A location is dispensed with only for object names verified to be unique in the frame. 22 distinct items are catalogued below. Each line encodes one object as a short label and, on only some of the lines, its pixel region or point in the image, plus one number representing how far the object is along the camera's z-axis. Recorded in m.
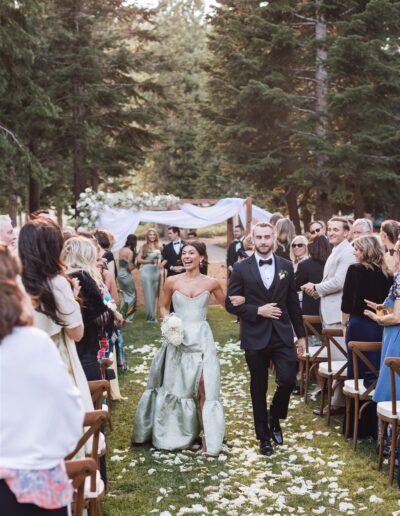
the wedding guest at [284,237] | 9.94
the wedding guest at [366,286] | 6.35
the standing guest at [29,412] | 2.31
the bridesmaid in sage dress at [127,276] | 14.27
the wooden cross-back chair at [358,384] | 6.02
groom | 6.27
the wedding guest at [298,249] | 8.99
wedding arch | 15.34
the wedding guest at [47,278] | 3.85
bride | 6.52
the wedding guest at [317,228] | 9.28
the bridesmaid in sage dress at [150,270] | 14.94
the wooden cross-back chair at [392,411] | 5.12
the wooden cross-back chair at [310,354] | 7.79
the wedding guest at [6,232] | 5.76
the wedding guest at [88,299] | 5.16
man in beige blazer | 7.48
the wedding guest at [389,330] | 5.40
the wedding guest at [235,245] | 14.93
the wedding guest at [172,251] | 14.81
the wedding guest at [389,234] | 7.22
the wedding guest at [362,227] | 8.11
